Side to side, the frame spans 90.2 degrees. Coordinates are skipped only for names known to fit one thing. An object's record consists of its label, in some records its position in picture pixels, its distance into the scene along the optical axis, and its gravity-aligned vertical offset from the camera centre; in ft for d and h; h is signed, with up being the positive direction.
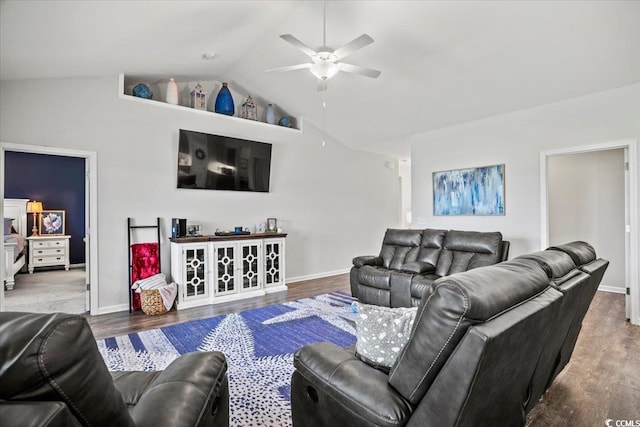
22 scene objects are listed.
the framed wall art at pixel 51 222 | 22.67 -0.47
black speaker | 14.04 -0.55
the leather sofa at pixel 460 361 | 3.12 -1.68
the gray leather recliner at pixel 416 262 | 12.20 -2.06
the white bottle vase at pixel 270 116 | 17.90 +5.55
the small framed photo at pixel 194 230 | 14.73 -0.71
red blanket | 13.20 -2.02
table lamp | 22.25 +0.41
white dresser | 21.49 -2.45
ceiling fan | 8.55 +4.48
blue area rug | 6.65 -3.89
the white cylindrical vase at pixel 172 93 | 14.61 +5.62
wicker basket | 12.59 -3.41
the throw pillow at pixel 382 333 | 4.29 -1.65
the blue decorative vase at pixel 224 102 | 16.03 +5.68
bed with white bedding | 16.71 -1.31
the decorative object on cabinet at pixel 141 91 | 13.79 +5.40
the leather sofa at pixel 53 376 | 1.79 -1.01
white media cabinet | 13.76 -2.47
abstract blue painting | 15.10 +1.11
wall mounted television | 14.73 +2.60
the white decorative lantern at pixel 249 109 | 17.25 +5.72
